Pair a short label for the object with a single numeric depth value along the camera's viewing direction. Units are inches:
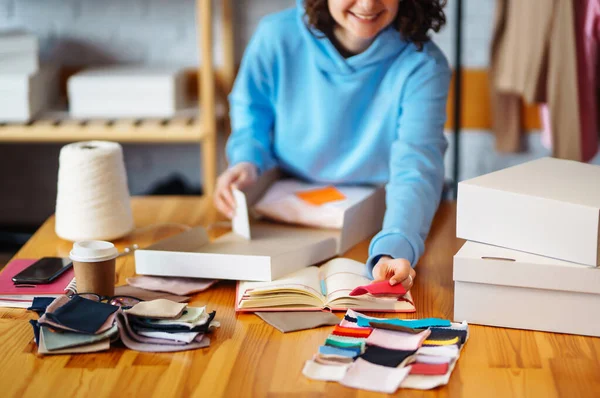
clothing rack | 108.6
